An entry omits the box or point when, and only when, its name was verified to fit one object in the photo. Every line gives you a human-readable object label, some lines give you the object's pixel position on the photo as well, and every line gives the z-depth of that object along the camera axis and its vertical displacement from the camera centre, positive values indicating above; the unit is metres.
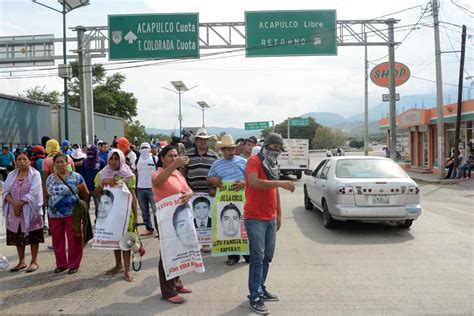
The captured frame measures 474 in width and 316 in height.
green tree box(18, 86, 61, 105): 61.56 +8.11
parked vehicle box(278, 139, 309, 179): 21.56 -0.50
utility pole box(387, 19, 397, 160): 20.21 +1.99
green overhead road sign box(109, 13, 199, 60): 18.38 +4.84
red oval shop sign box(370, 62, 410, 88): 23.42 +3.93
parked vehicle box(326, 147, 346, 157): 27.88 -0.27
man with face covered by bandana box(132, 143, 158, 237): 8.45 -0.74
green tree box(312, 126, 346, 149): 111.19 +2.29
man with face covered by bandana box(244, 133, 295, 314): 4.46 -0.61
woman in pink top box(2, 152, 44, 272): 5.96 -0.72
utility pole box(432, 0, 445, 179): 21.11 +2.39
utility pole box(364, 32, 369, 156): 39.94 +4.30
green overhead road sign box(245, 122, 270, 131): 66.19 +3.62
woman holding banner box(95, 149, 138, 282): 5.56 -0.36
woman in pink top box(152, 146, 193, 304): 4.56 -0.37
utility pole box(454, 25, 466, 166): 20.81 +2.71
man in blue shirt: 6.09 -0.26
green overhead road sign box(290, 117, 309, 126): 65.62 +4.06
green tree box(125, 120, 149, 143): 59.95 +3.21
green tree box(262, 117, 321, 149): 112.25 +4.45
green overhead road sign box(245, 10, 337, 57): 18.61 +4.91
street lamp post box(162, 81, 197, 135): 39.72 +5.84
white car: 7.87 -0.87
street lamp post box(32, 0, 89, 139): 18.41 +6.10
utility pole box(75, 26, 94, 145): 19.02 +3.00
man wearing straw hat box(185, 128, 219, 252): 6.53 -0.18
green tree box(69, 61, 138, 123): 53.00 +6.69
